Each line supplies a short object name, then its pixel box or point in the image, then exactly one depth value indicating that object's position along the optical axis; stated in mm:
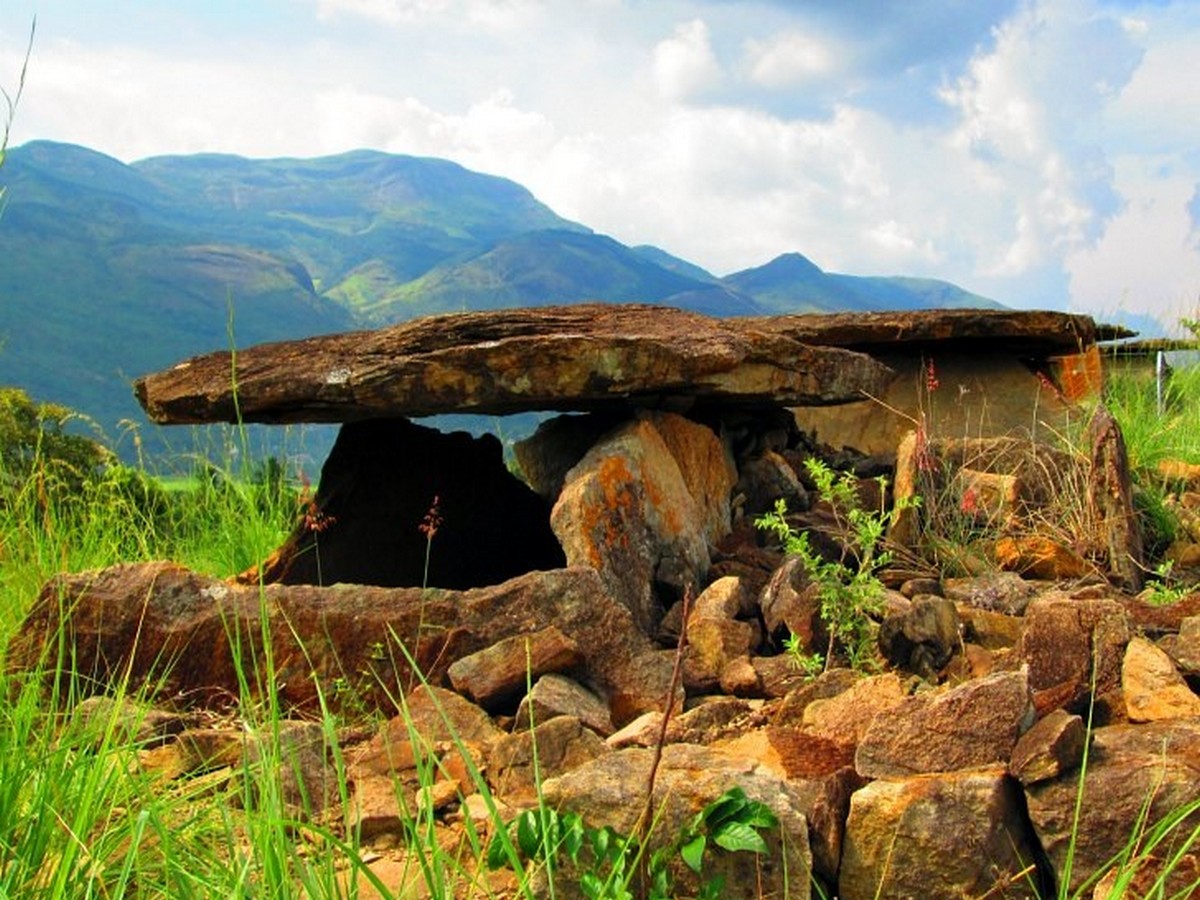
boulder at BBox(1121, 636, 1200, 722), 3467
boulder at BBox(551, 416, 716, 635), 5066
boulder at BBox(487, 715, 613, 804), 3473
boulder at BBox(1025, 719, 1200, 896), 2891
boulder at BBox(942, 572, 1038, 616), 5004
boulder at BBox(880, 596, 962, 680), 4391
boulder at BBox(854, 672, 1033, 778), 3117
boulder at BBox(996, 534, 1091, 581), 5570
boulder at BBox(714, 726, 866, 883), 2977
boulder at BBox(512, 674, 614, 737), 3924
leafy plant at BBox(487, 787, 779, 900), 2656
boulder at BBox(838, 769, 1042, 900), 2869
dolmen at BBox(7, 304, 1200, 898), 2949
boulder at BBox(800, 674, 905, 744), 3545
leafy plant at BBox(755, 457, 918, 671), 4414
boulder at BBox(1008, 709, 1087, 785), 2971
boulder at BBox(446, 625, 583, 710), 4145
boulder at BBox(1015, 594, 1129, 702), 3688
